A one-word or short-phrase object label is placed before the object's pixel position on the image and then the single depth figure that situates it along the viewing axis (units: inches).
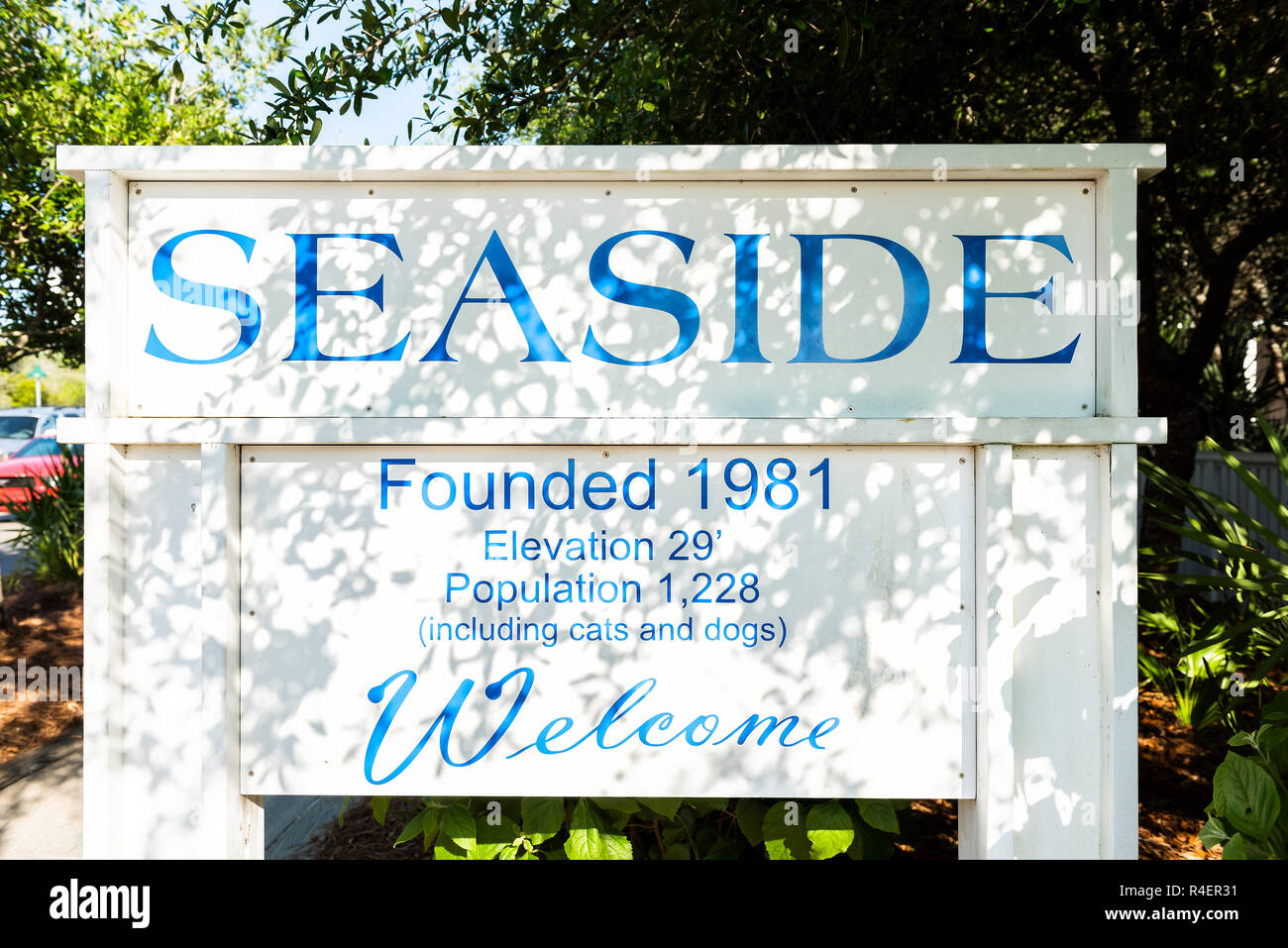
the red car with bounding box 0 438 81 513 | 454.9
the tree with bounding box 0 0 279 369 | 227.9
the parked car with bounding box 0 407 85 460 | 665.0
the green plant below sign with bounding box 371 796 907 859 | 108.4
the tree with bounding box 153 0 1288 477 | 151.1
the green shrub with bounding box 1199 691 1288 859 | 104.3
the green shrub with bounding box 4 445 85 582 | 291.0
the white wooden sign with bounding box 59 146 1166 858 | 103.1
